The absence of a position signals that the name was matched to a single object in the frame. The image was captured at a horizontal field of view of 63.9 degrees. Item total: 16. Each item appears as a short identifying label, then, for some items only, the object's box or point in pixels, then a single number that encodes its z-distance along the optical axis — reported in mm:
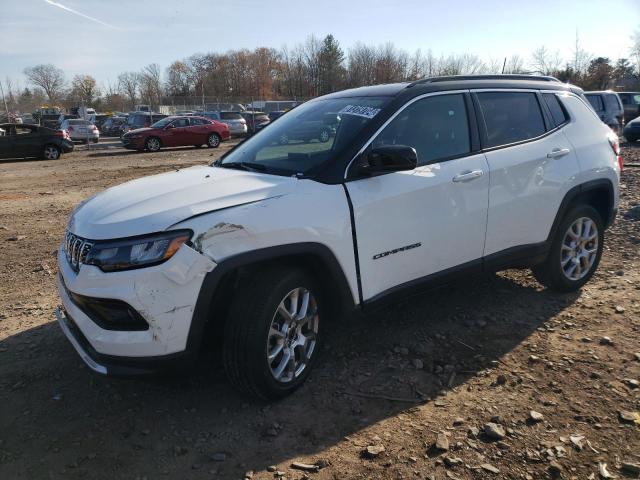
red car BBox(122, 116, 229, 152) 22453
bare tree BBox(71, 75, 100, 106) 74188
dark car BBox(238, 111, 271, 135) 33125
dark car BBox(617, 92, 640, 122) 24453
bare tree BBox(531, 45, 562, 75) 47250
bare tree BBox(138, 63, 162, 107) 71438
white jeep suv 2611
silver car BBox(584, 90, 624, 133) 18781
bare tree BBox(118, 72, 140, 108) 82125
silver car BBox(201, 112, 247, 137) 29594
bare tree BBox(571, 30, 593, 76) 49744
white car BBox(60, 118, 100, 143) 27953
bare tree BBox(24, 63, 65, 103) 91625
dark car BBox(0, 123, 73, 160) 19031
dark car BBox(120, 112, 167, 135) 29656
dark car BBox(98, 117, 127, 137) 37925
